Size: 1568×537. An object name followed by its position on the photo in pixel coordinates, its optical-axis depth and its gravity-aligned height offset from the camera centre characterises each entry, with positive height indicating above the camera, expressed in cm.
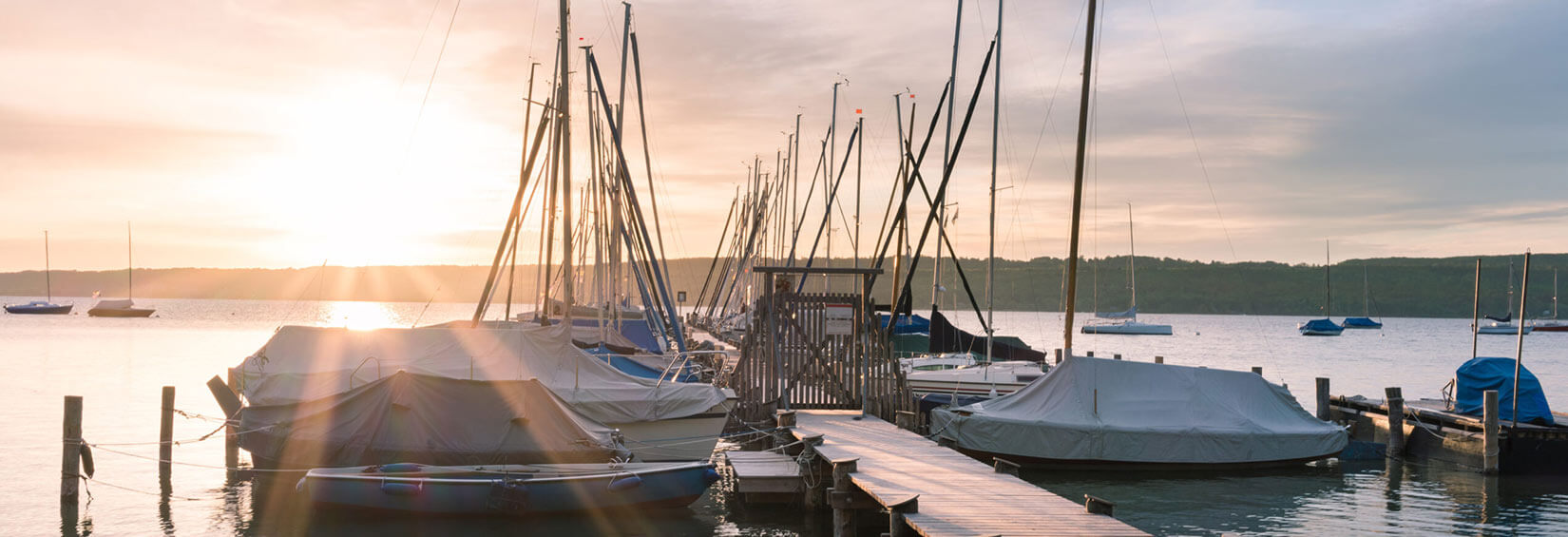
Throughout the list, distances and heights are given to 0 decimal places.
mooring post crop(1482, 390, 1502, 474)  2308 -321
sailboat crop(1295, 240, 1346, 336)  12988 -577
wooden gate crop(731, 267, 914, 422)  2398 -175
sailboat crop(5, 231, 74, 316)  14950 -437
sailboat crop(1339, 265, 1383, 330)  14362 -574
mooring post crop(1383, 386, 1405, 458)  2608 -334
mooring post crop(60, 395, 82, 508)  1817 -284
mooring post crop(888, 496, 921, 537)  1338 -275
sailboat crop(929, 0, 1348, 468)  2266 -290
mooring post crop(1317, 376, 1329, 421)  2852 -305
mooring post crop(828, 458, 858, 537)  1525 -294
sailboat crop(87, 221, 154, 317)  15188 -452
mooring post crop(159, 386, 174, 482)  2175 -288
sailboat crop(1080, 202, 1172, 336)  11381 -504
